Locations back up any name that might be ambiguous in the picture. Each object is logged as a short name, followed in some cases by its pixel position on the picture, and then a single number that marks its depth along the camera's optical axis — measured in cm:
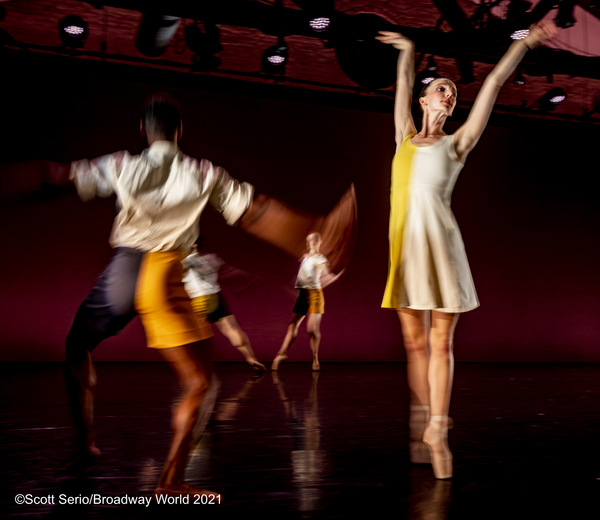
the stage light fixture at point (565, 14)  760
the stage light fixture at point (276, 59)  806
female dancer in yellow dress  227
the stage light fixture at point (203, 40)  767
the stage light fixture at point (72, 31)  743
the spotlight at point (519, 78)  878
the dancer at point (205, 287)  536
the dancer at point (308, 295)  703
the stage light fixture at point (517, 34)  735
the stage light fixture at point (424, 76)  822
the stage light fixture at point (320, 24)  685
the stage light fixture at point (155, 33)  712
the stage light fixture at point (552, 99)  918
